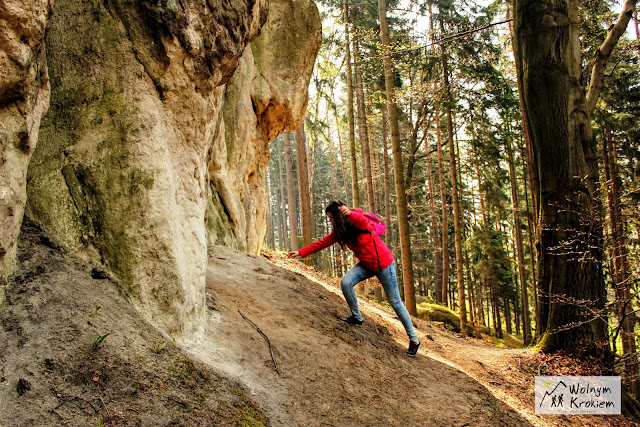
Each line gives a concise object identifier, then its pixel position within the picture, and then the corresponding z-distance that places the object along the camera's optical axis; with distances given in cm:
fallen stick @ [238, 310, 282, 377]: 406
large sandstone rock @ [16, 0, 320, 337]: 344
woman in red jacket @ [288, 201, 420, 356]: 541
